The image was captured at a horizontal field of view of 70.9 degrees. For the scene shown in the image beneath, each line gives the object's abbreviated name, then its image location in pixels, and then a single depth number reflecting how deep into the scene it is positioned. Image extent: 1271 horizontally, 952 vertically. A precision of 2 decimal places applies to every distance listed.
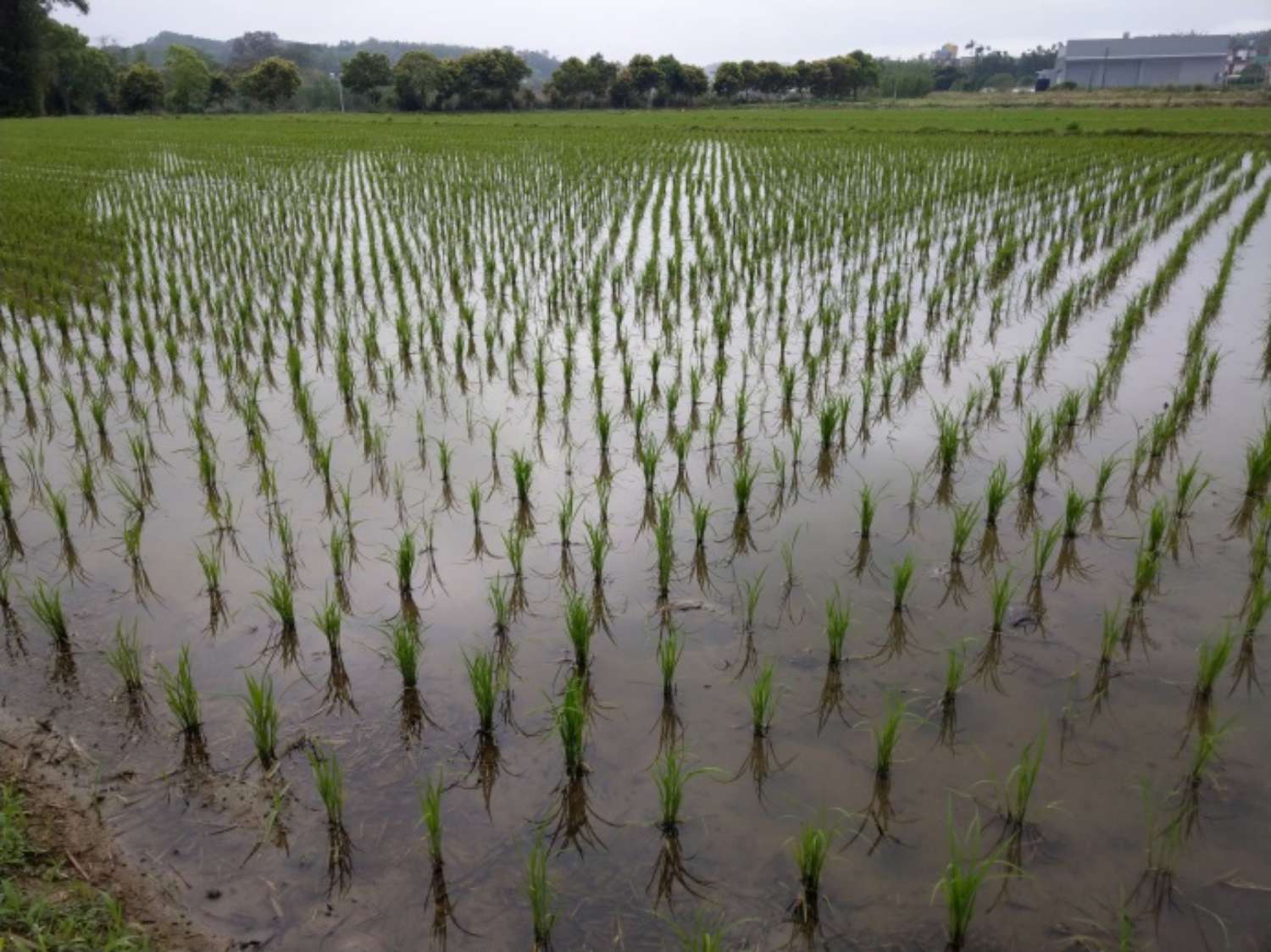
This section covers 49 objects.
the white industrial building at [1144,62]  60.59
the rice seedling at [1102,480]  3.87
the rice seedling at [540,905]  1.97
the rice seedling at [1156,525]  3.33
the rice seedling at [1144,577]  3.20
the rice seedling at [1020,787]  2.22
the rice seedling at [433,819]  2.09
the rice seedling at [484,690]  2.52
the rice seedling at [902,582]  3.05
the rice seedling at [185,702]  2.52
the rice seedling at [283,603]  3.04
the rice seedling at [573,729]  2.41
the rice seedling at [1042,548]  3.25
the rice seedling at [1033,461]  4.05
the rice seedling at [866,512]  3.60
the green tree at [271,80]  54.12
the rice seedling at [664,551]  3.30
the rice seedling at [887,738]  2.31
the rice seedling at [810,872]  2.05
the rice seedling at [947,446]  4.27
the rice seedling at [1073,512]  3.53
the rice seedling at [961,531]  3.44
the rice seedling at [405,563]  3.27
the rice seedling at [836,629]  2.82
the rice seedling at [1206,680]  2.60
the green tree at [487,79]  51.56
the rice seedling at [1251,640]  2.82
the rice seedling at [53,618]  2.94
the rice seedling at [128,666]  2.75
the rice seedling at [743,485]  3.81
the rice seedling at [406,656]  2.71
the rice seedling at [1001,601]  2.95
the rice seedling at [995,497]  3.73
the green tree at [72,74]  45.91
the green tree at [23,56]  42.84
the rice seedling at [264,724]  2.41
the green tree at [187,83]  52.94
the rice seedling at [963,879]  1.88
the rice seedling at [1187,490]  3.67
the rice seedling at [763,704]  2.52
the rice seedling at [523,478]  3.97
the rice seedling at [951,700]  2.62
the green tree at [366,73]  55.66
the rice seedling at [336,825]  2.17
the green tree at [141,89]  50.75
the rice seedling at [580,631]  2.80
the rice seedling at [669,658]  2.68
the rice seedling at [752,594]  3.11
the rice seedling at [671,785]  2.21
